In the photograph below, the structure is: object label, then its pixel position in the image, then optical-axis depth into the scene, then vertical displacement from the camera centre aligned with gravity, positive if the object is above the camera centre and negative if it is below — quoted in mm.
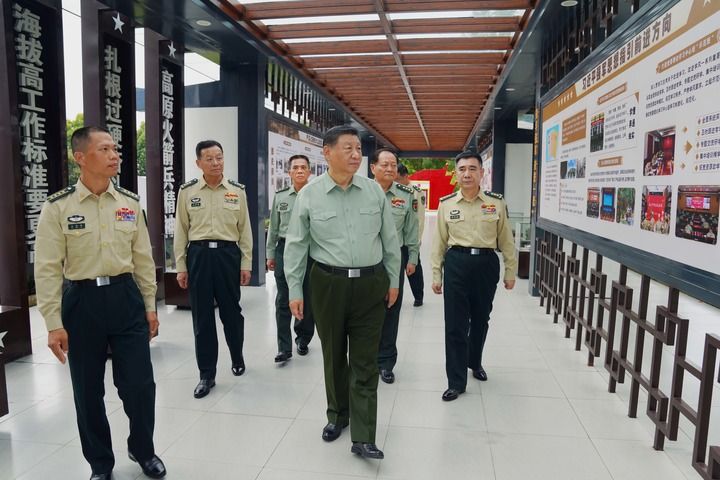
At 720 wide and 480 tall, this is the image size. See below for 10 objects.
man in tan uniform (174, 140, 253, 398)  3426 -382
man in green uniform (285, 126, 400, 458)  2482 -338
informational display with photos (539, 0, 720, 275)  2236 +311
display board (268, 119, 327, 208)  7695 +756
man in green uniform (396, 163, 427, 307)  6004 -1029
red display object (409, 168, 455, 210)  30344 +776
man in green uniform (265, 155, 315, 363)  4039 -511
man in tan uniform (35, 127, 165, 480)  2152 -443
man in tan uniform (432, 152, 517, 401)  3270 -395
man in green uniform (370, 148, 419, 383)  3648 -241
